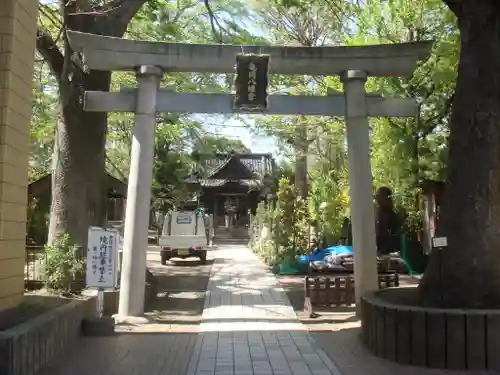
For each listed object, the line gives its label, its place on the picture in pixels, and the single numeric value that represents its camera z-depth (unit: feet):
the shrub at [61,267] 30.50
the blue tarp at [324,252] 53.12
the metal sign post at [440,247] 22.35
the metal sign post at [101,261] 27.35
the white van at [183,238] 73.00
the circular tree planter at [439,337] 19.17
